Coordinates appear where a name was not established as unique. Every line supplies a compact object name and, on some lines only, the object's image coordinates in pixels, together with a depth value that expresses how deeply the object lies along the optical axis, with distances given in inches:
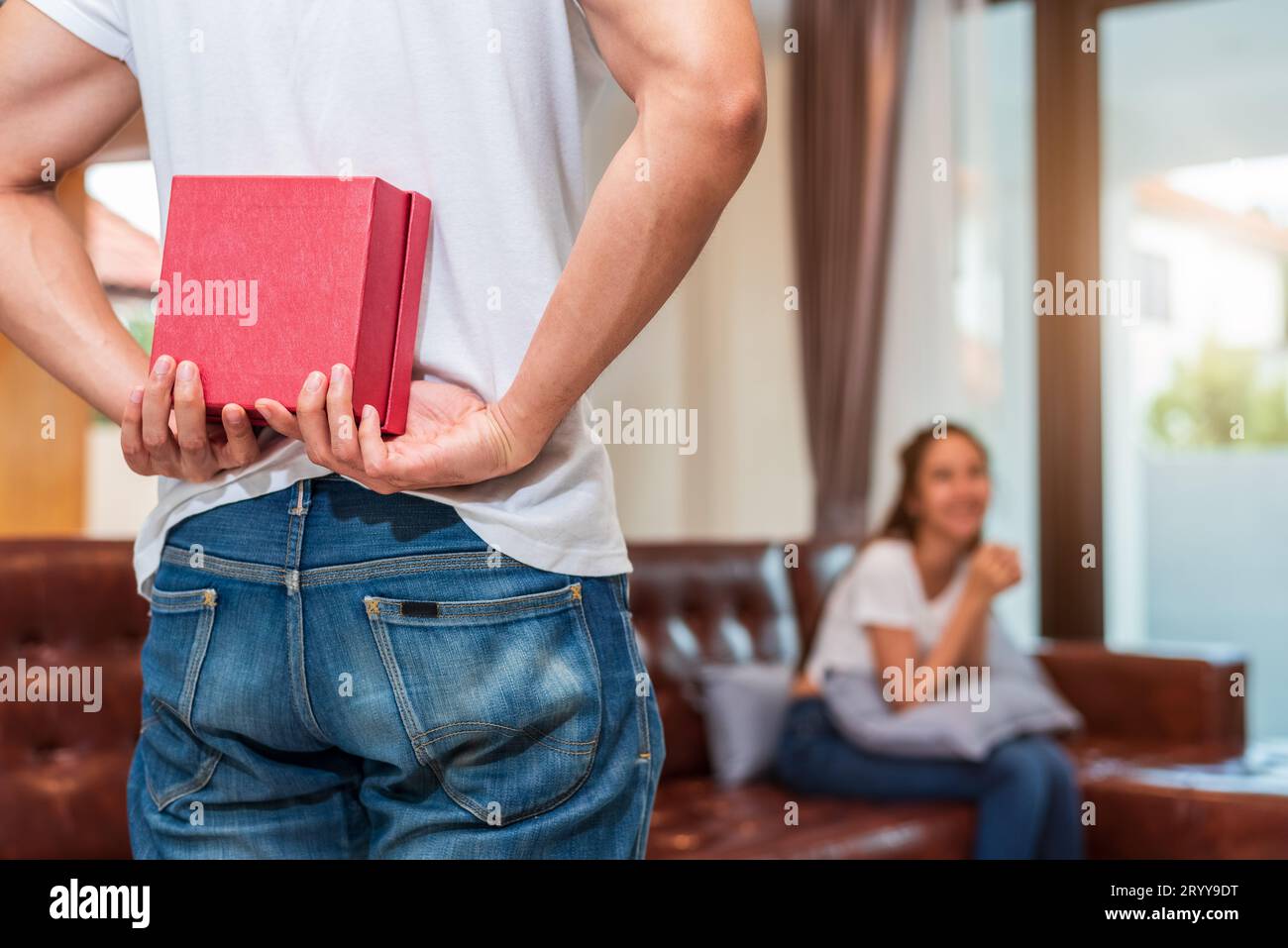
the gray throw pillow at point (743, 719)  119.5
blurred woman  111.2
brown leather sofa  87.5
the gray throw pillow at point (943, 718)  111.7
